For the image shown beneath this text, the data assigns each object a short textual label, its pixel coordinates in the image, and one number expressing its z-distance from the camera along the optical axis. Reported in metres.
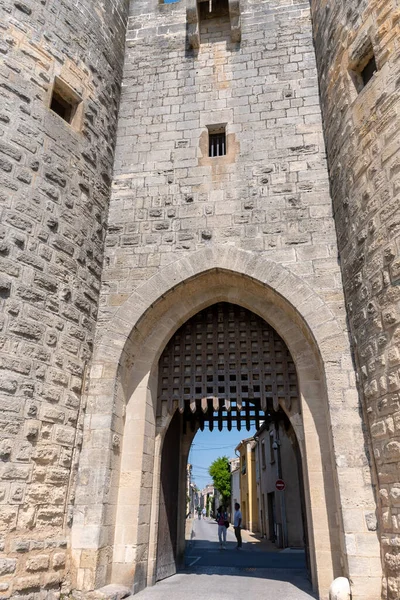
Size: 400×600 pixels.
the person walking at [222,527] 11.46
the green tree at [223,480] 31.97
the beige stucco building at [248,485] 21.72
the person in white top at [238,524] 11.05
